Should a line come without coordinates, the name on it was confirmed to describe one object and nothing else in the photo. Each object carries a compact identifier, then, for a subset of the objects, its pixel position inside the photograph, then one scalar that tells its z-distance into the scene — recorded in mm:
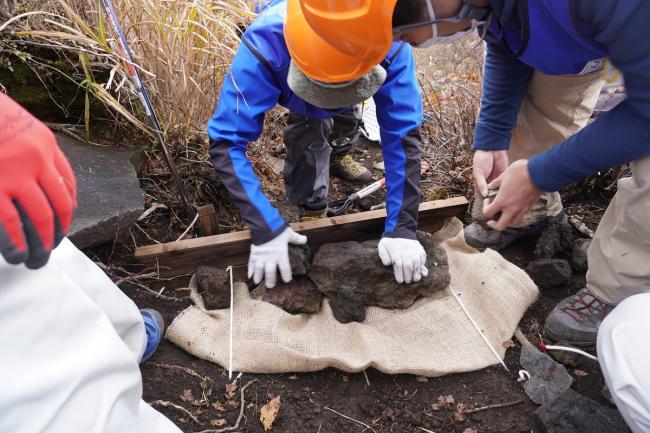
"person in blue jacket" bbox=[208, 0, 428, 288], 1805
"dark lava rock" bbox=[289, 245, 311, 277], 1963
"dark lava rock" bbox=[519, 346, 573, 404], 1688
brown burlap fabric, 1749
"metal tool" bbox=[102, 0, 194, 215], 1712
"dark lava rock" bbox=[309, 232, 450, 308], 1975
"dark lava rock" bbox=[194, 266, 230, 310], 1925
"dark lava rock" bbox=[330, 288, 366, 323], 1943
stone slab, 1792
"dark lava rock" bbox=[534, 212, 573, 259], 2217
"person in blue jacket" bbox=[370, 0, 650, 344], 1176
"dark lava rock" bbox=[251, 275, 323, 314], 1981
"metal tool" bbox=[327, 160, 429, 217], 2545
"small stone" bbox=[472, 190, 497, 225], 2242
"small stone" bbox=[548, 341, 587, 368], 1803
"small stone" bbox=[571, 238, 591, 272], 2150
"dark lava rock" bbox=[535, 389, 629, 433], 1459
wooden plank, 1977
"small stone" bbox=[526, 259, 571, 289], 2072
